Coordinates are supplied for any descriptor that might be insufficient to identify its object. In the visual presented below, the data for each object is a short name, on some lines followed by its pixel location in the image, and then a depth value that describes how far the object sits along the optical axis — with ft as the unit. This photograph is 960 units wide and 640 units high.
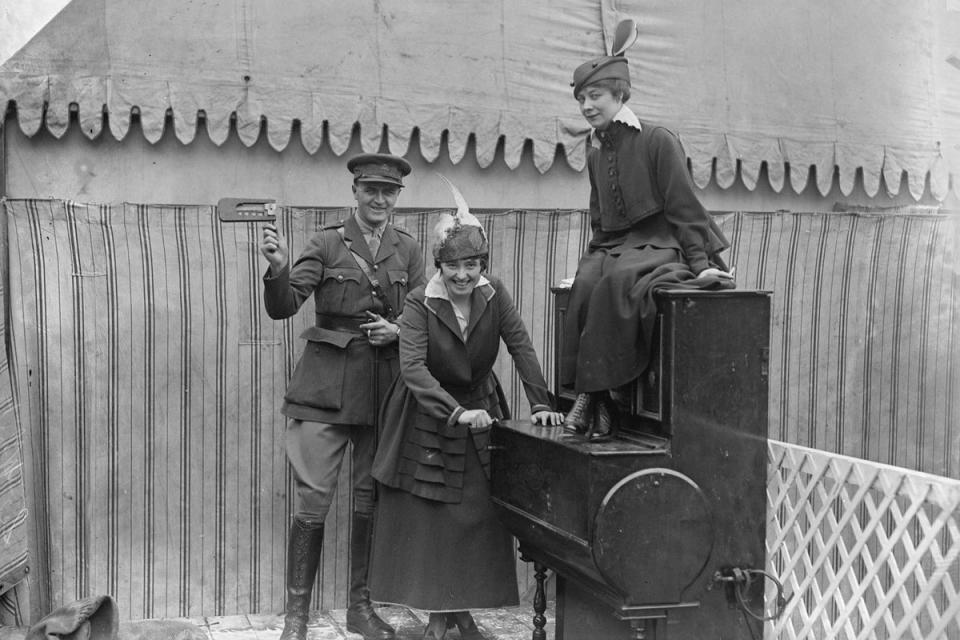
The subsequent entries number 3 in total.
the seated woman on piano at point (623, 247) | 13.78
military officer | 17.42
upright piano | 13.26
